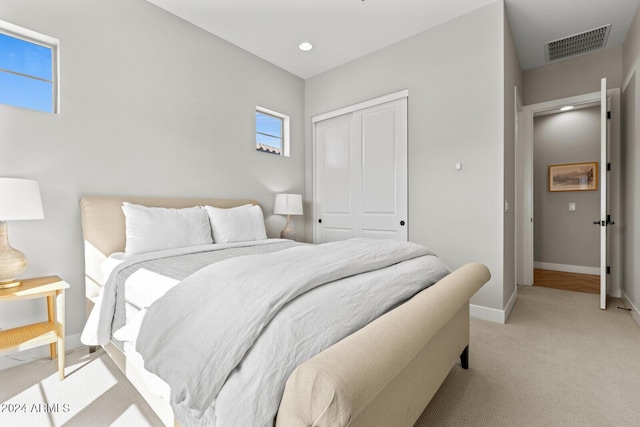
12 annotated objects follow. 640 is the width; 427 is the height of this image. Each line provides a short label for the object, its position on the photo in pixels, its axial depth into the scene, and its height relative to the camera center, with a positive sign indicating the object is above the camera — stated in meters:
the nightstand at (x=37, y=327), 1.72 -0.74
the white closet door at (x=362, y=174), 3.44 +0.46
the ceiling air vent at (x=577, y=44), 3.18 +1.89
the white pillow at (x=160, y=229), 2.27 -0.14
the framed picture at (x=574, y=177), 4.57 +0.52
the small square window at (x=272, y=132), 3.83 +1.06
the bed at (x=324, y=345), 0.73 -0.42
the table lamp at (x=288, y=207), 3.73 +0.05
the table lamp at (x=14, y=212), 1.73 +0.00
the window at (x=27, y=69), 2.13 +1.06
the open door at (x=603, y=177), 2.91 +0.32
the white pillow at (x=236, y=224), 2.76 -0.12
